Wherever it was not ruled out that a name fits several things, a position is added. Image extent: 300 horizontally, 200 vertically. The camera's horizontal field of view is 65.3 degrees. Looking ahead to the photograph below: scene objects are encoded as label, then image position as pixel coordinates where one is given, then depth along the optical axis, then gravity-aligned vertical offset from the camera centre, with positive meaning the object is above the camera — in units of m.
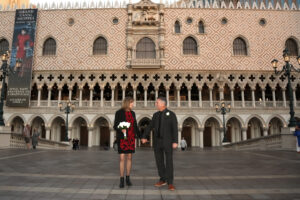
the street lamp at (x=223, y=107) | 19.52 +1.34
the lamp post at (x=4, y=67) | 12.77 +3.30
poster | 24.45 +7.36
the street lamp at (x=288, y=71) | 12.33 +2.81
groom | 4.10 -0.22
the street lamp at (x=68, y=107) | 20.06 +1.62
